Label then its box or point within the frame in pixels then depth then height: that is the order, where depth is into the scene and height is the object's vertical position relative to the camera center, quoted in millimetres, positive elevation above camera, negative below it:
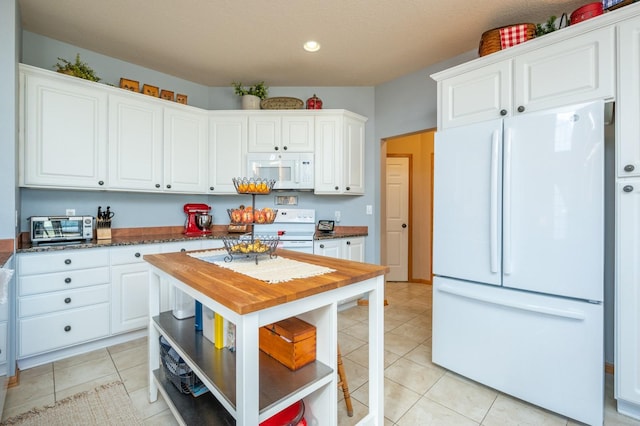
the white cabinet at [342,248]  3104 -405
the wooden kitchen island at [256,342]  921 -551
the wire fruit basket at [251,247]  1474 -186
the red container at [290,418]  1224 -892
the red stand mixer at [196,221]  3254 -104
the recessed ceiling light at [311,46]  2661 +1578
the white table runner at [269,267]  1217 -268
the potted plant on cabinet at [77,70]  2465 +1245
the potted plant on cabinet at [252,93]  3422 +1444
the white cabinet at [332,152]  3346 +702
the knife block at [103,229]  2639 -159
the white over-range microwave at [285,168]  3355 +515
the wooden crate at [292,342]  1221 -576
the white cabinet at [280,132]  3359 +939
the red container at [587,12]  1695 +1200
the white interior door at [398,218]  4789 -101
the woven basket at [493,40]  1947 +1222
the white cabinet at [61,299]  2072 -676
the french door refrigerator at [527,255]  1544 -263
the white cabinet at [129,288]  2445 -667
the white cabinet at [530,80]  1582 +833
